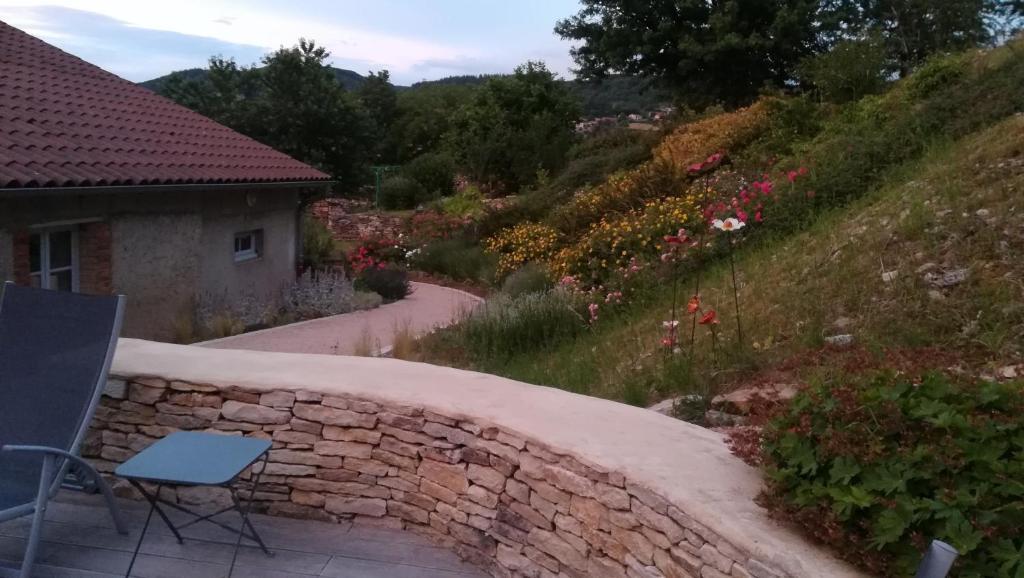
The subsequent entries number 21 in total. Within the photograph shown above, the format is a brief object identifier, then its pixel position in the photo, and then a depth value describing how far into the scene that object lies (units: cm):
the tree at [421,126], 4122
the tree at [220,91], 2569
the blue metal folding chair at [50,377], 377
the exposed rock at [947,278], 560
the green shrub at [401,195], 2708
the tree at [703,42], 2197
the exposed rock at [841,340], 497
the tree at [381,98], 4328
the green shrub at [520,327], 779
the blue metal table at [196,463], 341
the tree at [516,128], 2472
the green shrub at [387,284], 1533
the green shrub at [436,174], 2856
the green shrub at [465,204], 2220
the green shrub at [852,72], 1496
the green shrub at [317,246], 1753
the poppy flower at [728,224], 496
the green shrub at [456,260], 1675
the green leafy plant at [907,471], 235
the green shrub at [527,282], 1094
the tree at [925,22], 2183
